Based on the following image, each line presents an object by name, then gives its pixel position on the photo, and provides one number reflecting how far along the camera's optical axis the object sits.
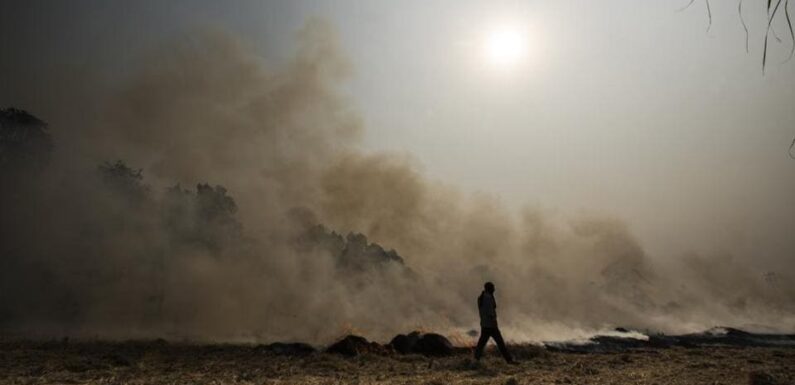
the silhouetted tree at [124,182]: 34.31
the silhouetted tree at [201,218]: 32.59
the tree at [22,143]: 35.75
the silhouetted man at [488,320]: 14.20
